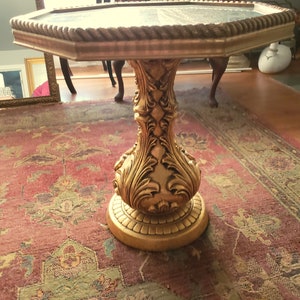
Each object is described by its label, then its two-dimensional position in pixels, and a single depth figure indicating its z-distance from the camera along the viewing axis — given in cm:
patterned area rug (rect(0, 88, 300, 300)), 110
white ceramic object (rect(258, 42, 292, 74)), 310
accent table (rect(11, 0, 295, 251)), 73
